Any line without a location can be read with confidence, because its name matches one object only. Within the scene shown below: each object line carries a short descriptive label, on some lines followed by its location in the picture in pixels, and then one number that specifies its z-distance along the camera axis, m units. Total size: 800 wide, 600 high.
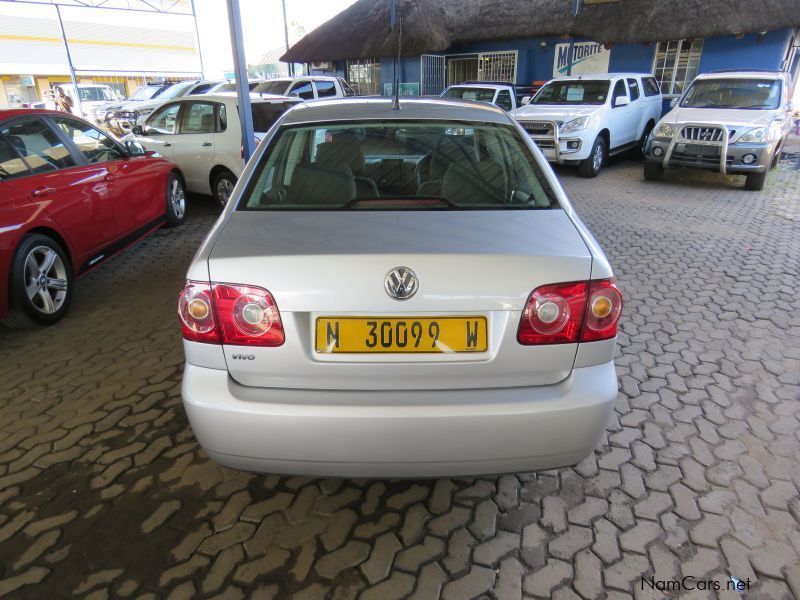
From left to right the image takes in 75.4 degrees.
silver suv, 8.36
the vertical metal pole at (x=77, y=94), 21.66
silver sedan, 1.74
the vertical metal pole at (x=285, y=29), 27.36
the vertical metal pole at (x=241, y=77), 5.81
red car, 3.72
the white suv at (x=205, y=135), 7.01
